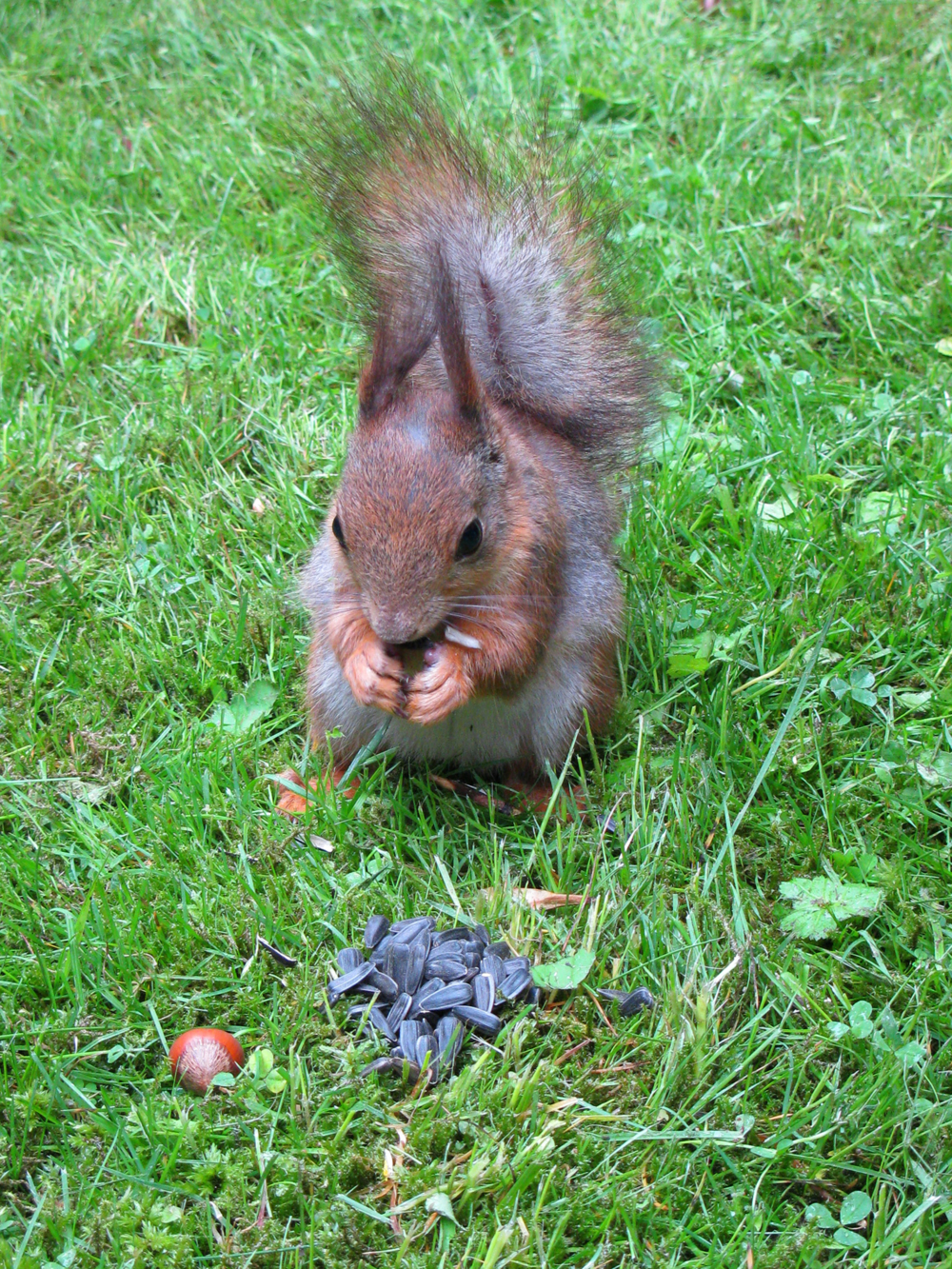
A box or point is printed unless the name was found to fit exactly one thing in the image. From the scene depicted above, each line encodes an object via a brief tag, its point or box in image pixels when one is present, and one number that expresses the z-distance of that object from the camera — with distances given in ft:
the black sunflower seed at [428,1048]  1.89
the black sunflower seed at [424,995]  1.93
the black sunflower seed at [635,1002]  1.93
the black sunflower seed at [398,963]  1.94
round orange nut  1.88
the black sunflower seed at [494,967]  1.94
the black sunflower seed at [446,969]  1.95
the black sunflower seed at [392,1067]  1.87
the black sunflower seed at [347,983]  1.93
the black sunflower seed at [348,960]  1.95
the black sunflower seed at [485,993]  1.92
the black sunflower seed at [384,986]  1.93
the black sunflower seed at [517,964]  1.95
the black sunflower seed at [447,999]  1.92
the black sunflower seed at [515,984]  1.93
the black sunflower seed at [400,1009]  1.92
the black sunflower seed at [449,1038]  1.89
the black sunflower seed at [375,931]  1.98
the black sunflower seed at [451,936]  1.98
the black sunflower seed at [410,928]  1.98
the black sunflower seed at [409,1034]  1.90
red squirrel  1.96
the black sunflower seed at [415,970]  1.94
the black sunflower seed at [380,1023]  1.91
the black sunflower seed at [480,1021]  1.91
